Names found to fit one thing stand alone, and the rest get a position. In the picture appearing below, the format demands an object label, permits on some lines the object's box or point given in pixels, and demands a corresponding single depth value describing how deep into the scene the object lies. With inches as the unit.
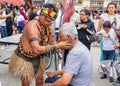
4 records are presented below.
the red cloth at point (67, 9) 164.4
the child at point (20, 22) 468.9
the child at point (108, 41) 222.2
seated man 122.0
